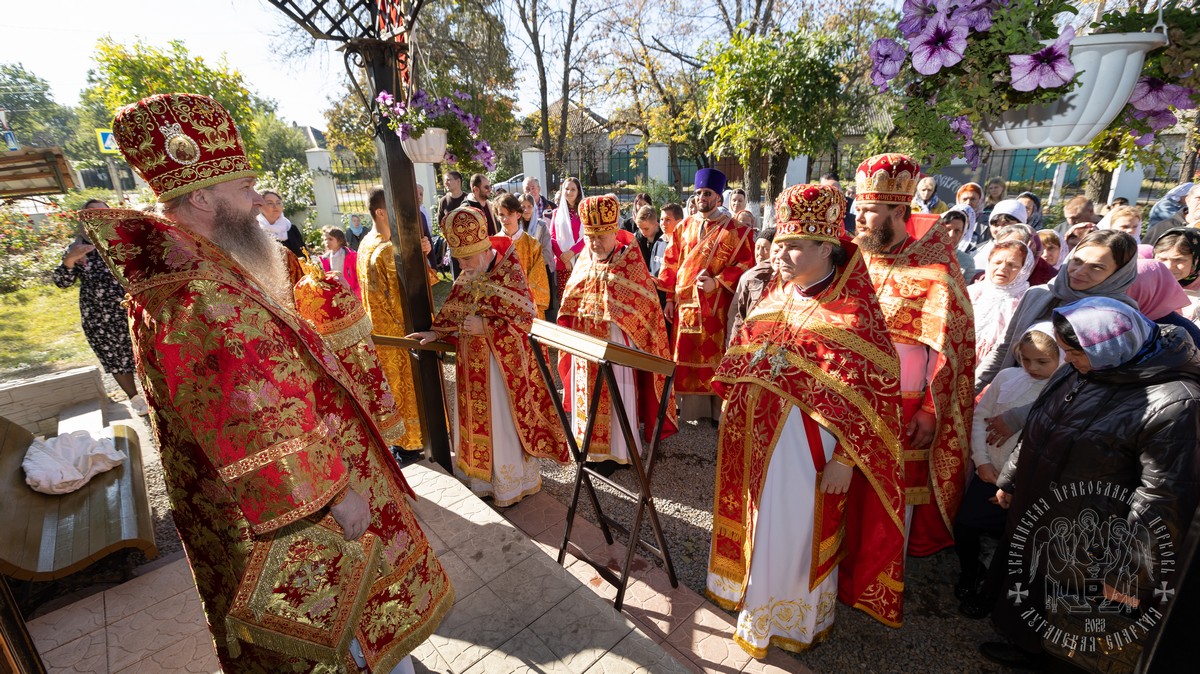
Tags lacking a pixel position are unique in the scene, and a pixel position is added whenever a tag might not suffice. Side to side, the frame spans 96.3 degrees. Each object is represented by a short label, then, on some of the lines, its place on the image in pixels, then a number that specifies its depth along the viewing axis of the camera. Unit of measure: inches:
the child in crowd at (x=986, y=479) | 115.4
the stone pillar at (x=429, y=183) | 598.5
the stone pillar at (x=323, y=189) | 738.2
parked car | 760.3
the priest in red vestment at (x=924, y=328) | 118.3
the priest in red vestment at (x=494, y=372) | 157.8
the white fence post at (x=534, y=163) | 681.6
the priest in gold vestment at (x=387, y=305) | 191.2
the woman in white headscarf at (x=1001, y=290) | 143.6
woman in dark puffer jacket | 79.2
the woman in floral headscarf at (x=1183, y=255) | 136.3
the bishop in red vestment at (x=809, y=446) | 94.4
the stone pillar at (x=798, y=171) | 661.3
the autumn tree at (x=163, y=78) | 722.2
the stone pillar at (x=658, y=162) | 801.6
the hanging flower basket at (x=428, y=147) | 146.6
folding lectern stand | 96.8
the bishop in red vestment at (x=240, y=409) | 59.9
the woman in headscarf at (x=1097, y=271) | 108.3
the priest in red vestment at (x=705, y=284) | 212.8
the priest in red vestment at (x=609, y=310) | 177.3
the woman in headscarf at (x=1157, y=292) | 121.2
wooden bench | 118.5
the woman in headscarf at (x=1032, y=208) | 271.1
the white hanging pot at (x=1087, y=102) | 64.8
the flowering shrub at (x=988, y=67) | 66.0
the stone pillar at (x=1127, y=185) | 542.6
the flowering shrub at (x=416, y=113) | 139.3
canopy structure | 127.1
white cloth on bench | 140.8
